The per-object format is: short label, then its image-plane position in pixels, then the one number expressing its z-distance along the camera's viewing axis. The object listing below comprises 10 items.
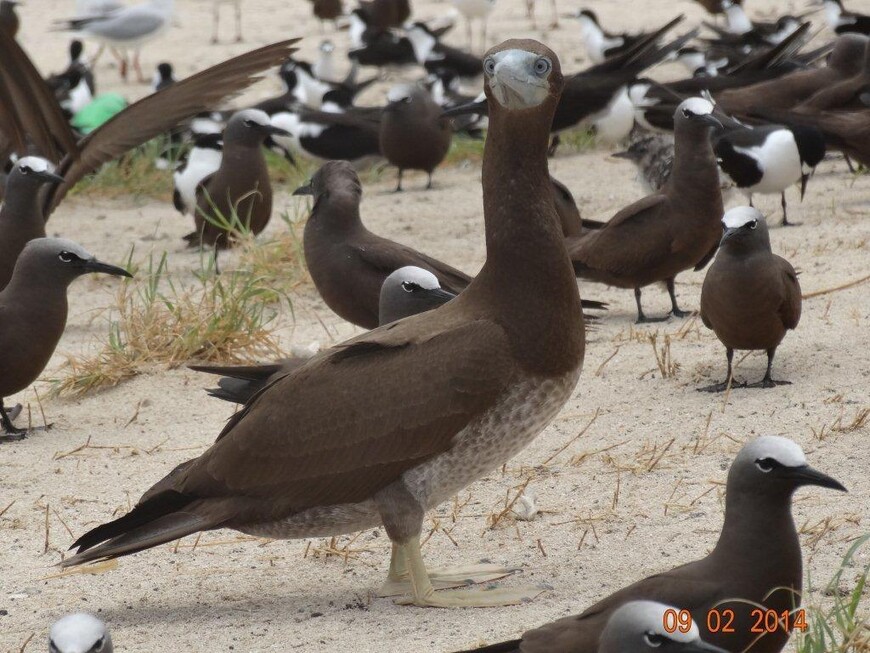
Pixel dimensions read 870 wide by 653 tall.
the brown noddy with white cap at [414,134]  22.09
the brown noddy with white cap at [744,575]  6.83
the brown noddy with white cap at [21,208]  15.06
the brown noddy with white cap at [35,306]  12.56
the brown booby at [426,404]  8.36
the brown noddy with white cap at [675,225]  14.48
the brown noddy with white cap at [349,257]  13.42
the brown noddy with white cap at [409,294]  11.49
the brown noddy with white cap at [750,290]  11.77
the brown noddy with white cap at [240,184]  18.11
